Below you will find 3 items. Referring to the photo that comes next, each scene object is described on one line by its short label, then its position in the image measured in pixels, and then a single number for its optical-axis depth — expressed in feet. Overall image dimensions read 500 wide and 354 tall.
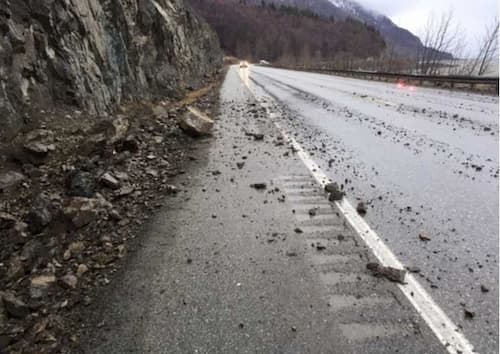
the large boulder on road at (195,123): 23.91
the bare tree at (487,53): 125.56
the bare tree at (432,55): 134.41
